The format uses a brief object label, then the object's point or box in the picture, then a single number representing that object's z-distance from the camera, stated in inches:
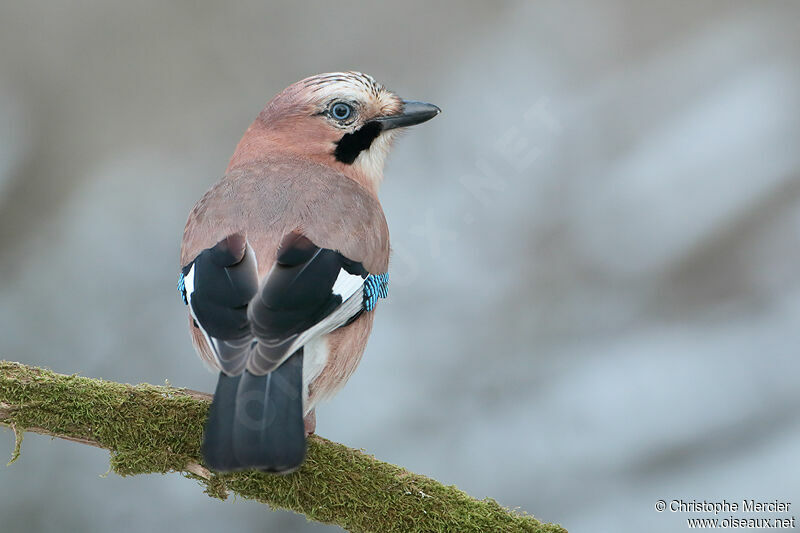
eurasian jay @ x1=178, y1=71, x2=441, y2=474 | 235.9
